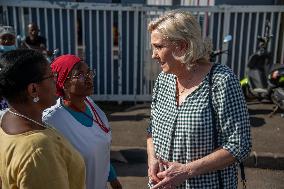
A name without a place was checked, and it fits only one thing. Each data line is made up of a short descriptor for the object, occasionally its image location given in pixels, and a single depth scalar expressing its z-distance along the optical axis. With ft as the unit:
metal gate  22.81
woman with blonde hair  6.53
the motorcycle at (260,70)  22.76
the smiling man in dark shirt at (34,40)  22.38
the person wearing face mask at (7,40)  17.74
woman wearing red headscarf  7.32
